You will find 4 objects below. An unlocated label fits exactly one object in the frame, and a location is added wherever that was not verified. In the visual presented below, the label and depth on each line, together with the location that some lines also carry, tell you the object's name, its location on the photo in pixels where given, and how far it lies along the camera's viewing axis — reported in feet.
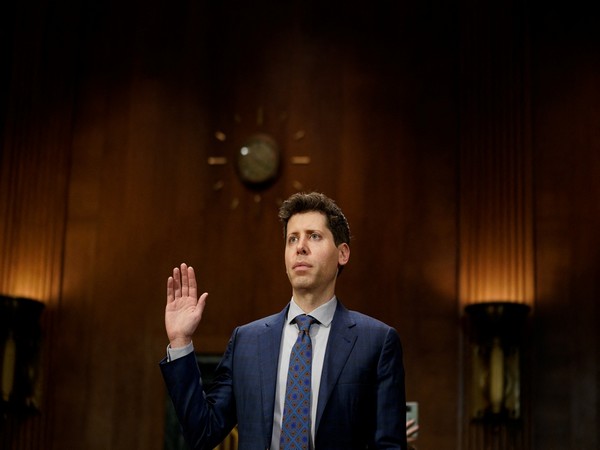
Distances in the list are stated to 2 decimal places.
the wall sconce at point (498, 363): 19.60
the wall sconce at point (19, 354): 21.15
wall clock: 21.84
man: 8.11
